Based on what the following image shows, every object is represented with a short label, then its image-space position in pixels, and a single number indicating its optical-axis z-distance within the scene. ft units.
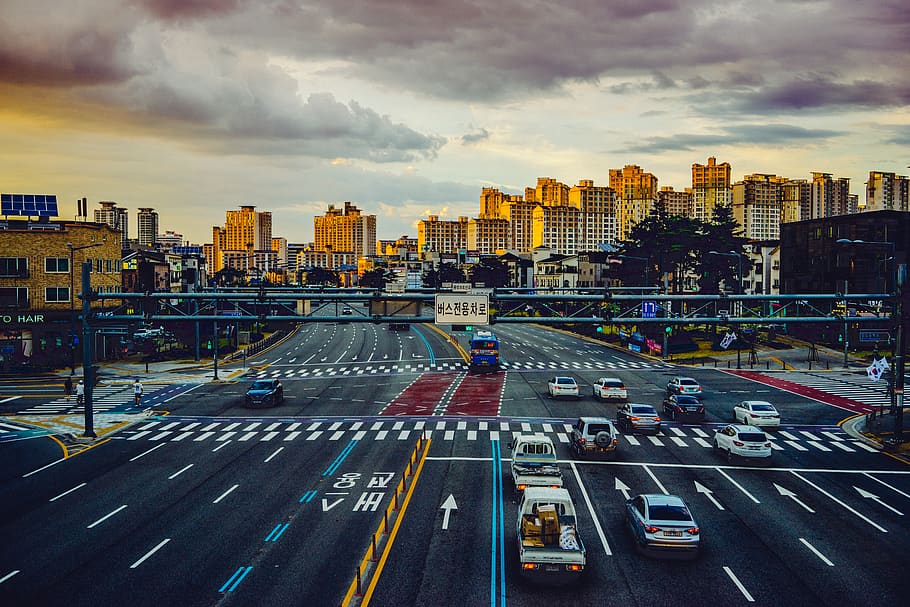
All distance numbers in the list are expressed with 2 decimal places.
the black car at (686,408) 146.30
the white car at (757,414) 139.54
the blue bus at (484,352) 234.17
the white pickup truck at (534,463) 90.12
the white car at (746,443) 108.68
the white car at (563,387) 176.96
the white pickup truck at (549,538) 62.64
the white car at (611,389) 170.81
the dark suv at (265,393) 165.07
